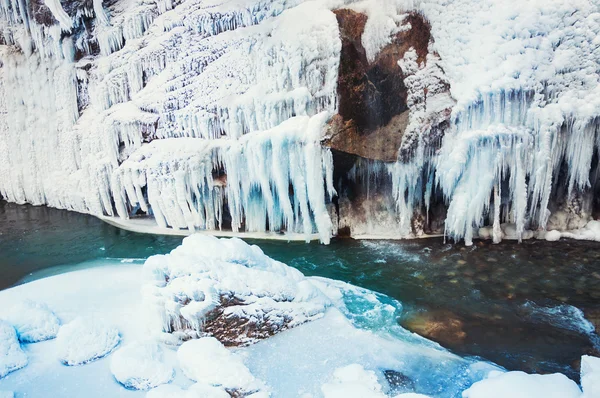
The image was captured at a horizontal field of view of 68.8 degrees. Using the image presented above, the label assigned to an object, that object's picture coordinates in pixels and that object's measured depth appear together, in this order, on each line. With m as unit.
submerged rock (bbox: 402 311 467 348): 6.56
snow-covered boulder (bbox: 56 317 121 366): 5.97
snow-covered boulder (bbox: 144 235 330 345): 6.41
